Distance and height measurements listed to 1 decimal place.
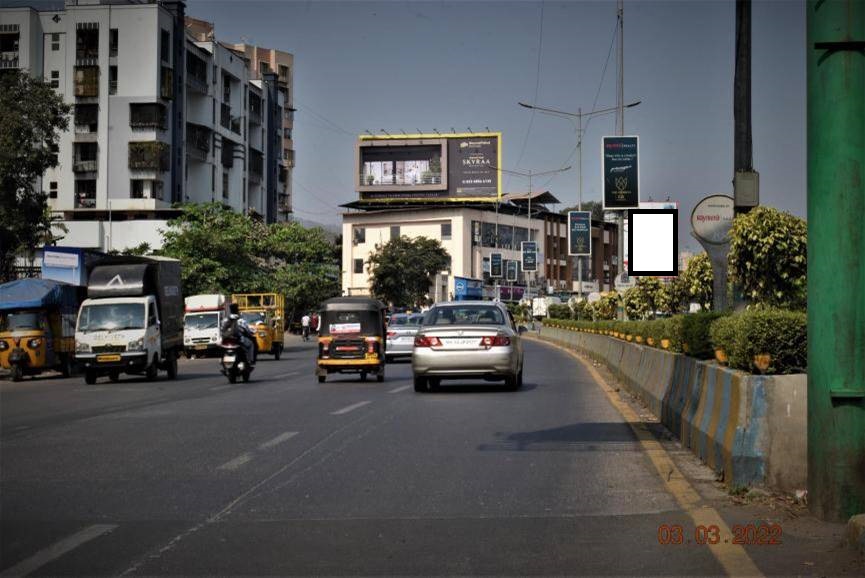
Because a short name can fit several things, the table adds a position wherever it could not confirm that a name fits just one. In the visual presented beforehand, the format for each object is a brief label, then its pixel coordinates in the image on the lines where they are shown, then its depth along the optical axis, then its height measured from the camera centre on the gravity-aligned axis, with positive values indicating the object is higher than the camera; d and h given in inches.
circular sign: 610.5 +47.4
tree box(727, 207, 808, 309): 886.4 +44.0
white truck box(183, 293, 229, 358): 1897.1 -20.3
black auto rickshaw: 1024.2 -26.6
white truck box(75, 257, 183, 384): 1167.0 -16.4
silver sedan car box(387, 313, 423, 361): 1457.9 -38.8
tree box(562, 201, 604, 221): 6235.7 +600.9
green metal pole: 289.6 +16.0
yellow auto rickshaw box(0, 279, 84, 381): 1309.1 -24.5
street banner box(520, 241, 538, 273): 3255.4 +150.3
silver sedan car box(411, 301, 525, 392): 826.2 -31.8
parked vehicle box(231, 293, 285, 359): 1845.5 -24.3
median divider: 323.0 -36.0
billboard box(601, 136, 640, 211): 1214.3 +142.3
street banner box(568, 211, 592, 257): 1981.8 +129.0
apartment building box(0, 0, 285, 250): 2908.5 +518.2
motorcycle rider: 1067.9 -21.3
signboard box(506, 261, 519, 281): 4025.6 +136.7
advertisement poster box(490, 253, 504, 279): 3924.7 +147.3
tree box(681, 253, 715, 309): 1483.8 +42.6
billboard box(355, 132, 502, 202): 4485.7 +564.6
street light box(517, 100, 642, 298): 2152.6 +373.7
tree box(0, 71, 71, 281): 1604.3 +223.4
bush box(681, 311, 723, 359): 528.4 -11.9
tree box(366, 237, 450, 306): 4483.3 +149.7
